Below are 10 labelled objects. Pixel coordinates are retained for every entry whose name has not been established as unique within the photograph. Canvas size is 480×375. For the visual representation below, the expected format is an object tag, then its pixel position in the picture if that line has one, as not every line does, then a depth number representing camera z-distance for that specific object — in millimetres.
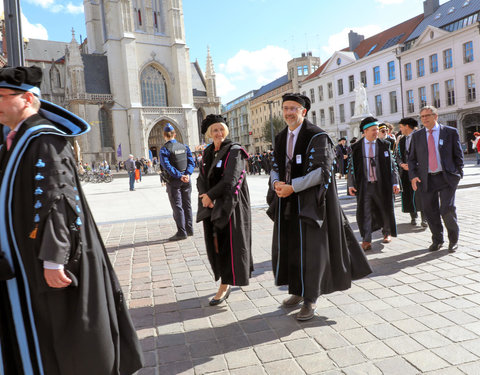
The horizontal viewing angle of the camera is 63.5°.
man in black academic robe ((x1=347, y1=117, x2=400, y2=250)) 5918
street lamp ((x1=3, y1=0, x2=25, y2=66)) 3889
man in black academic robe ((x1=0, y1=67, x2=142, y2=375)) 1976
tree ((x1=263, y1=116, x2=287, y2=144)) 60456
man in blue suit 5363
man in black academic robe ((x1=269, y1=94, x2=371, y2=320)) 3336
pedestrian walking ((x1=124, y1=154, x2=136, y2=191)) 19714
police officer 7281
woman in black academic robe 3818
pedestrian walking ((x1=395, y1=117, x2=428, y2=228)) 7137
